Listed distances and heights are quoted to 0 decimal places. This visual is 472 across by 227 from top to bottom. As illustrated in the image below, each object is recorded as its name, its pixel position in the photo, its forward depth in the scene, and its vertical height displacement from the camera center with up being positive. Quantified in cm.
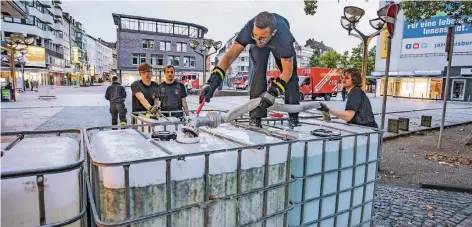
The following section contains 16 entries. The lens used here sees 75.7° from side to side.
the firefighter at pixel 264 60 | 238 +22
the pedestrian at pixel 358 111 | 360 -30
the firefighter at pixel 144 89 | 567 -16
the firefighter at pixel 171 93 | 555 -22
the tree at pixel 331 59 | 5947 +521
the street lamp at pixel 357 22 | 831 +180
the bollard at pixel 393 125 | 1062 -133
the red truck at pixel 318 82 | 2830 +30
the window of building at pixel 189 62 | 6347 +416
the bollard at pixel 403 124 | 1107 -133
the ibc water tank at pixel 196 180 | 134 -48
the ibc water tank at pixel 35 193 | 121 -47
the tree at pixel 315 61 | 6733 +536
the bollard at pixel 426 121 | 1230 -133
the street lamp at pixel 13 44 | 2180 +241
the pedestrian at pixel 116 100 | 781 -51
